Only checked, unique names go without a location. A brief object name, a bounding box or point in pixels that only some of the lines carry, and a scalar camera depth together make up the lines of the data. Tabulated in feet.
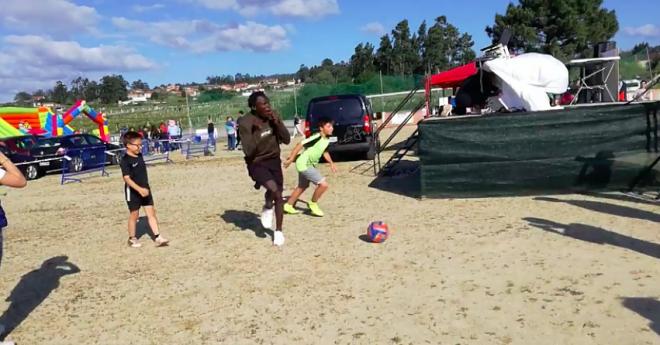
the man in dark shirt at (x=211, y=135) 79.46
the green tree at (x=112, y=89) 323.78
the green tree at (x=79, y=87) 322.61
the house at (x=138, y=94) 409.37
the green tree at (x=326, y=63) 393.99
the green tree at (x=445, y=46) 224.33
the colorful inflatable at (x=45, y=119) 92.63
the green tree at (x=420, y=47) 222.48
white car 60.28
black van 48.16
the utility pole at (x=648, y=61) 50.89
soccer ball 21.87
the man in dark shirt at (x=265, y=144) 21.86
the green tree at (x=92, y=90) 323.98
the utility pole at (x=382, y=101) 118.75
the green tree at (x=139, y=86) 498.20
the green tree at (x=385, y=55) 220.43
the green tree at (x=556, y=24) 145.59
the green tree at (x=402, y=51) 219.61
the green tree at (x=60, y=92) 326.85
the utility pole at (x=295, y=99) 113.89
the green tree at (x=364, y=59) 226.44
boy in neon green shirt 26.48
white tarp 29.71
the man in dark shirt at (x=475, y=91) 31.32
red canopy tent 51.29
